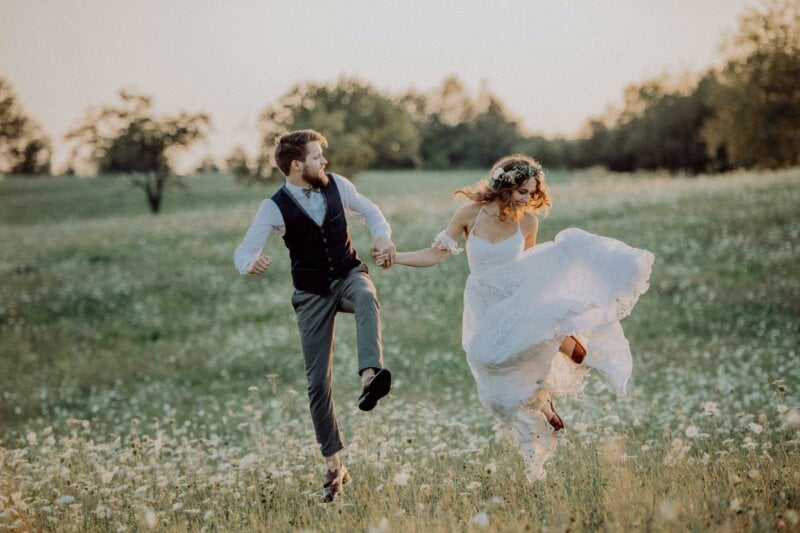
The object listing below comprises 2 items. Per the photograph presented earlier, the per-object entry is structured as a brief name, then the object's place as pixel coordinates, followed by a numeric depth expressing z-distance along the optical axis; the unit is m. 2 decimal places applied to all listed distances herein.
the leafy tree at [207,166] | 68.44
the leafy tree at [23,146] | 72.06
